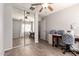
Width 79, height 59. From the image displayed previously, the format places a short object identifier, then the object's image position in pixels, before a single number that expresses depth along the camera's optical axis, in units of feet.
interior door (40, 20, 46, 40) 6.91
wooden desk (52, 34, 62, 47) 6.64
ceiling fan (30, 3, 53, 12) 5.98
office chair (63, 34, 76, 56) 6.13
